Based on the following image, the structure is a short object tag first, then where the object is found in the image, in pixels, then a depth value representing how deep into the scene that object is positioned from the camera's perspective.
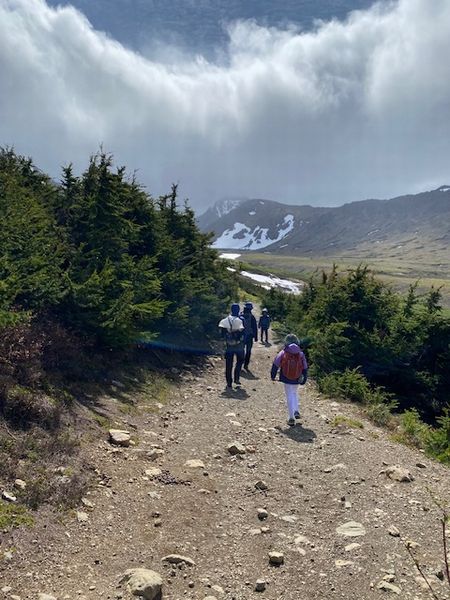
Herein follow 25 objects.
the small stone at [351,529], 6.04
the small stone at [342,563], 5.36
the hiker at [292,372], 11.22
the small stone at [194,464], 8.15
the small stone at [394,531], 5.98
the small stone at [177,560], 5.26
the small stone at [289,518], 6.46
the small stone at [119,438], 8.31
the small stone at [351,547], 5.66
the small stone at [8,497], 5.58
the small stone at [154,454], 8.19
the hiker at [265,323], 29.05
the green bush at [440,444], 10.18
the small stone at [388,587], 4.86
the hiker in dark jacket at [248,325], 16.95
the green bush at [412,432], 10.96
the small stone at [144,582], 4.58
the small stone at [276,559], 5.41
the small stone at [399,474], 7.89
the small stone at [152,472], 7.48
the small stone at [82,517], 5.77
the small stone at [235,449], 9.02
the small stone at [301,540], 5.88
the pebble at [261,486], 7.47
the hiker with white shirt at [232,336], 14.12
